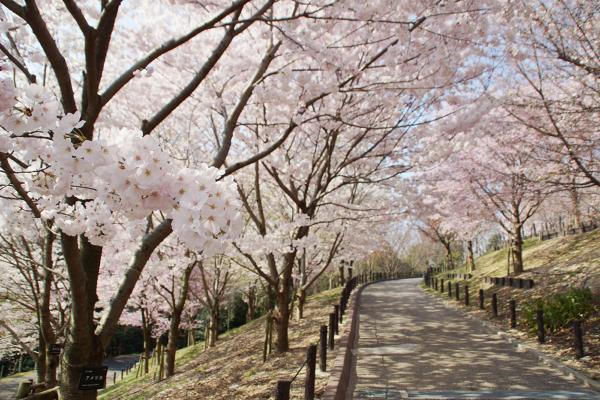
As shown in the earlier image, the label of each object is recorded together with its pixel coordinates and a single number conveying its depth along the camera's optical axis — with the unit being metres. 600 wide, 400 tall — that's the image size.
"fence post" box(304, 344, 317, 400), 5.47
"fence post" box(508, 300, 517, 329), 11.15
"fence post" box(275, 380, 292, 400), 4.35
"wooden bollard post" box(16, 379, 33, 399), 6.30
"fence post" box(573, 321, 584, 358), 7.77
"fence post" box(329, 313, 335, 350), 9.22
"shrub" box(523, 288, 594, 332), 9.81
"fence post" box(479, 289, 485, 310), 14.62
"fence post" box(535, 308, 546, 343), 9.27
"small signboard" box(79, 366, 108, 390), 4.02
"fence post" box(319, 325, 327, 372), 7.45
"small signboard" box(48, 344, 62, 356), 7.69
